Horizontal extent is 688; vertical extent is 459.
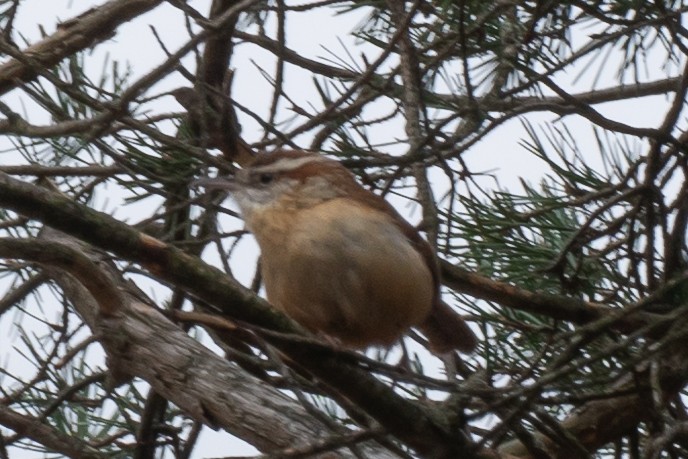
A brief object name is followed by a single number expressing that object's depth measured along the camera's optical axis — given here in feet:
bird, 20.06
